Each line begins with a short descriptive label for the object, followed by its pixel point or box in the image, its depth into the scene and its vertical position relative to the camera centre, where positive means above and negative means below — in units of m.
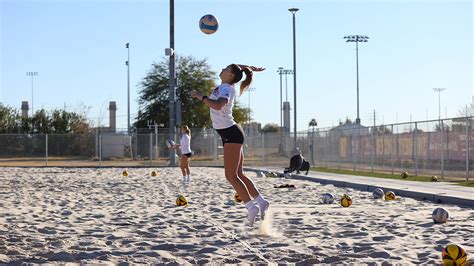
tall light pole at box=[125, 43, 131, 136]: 65.79 +6.49
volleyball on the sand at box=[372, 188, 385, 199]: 13.58 -0.73
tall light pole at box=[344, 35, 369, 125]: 67.79 +11.11
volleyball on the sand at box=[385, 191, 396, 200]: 13.32 -0.76
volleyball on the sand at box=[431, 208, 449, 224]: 8.86 -0.75
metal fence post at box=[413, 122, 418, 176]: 24.11 +0.40
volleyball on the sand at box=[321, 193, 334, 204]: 12.13 -0.73
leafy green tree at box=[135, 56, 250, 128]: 55.16 +4.91
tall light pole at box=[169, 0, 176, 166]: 35.22 +3.27
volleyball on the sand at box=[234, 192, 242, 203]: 12.15 -0.73
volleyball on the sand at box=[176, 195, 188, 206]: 11.63 -0.74
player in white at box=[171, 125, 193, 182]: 19.27 +0.11
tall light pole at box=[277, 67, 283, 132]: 81.97 +7.67
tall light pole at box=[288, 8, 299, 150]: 39.34 +5.93
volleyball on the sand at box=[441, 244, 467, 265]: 5.65 -0.79
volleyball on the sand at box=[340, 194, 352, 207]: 11.45 -0.74
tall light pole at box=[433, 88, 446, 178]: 21.74 +0.18
